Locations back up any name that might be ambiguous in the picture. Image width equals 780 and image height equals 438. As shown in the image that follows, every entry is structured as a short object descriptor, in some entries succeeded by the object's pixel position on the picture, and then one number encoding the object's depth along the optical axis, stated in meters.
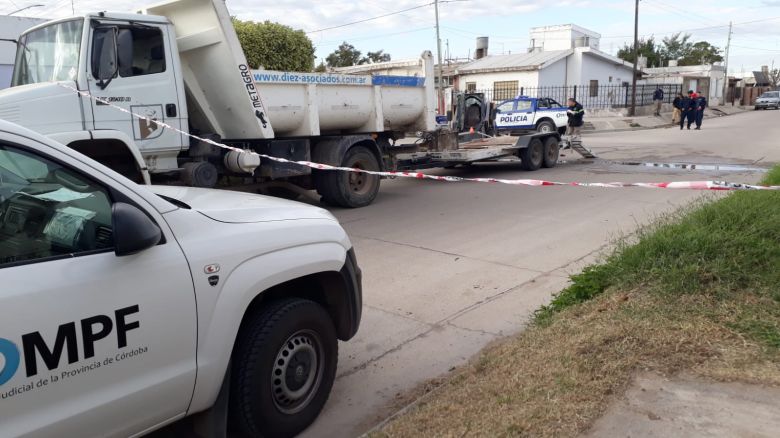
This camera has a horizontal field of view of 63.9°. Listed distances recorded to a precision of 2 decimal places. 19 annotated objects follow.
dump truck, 7.02
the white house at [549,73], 39.84
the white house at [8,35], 16.01
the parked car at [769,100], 56.19
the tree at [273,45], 16.22
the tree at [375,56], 67.88
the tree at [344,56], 65.88
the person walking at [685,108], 29.81
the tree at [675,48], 85.94
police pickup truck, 22.61
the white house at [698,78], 54.69
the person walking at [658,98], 41.12
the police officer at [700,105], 29.62
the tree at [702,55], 85.43
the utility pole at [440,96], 15.11
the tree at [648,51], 81.12
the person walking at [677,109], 32.53
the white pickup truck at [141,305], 2.25
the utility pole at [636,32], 39.54
